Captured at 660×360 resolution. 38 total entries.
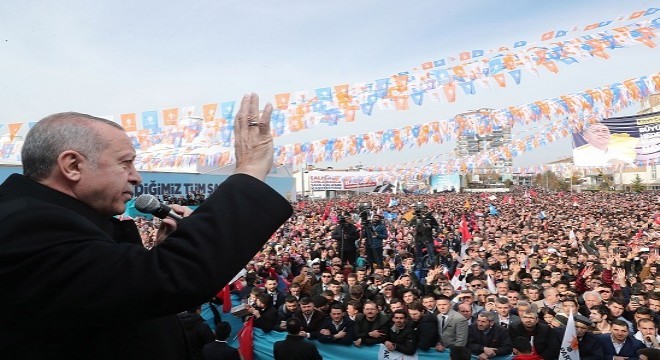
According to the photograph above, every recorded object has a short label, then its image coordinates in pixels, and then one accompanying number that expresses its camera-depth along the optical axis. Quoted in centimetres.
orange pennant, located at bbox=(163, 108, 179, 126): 1728
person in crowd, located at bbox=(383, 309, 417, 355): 564
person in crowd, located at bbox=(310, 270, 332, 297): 820
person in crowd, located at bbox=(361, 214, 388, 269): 1380
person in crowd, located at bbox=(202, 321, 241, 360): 496
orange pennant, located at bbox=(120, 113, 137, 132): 1762
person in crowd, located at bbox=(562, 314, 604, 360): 516
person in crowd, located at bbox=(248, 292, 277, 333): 641
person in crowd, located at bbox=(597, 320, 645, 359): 510
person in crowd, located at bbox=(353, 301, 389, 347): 594
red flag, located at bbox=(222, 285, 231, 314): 719
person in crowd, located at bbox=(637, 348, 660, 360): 428
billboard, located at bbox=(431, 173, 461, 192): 7594
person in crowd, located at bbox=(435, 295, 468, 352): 579
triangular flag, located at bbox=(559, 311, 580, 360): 504
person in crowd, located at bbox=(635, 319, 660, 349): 529
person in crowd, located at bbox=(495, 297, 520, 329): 630
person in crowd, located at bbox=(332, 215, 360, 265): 1362
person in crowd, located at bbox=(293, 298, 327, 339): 634
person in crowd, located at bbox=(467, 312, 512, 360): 545
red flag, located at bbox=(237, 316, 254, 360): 614
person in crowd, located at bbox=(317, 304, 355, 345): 602
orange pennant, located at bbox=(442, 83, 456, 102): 1582
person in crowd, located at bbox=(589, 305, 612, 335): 573
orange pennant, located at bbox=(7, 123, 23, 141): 1755
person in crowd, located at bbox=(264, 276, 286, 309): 774
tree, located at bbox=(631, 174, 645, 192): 5634
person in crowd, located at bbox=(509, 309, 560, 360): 520
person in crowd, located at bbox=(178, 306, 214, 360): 518
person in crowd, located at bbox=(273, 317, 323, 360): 511
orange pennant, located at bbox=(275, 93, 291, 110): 1647
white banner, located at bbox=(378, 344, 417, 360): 555
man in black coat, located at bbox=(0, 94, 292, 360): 95
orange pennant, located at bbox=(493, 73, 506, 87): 1530
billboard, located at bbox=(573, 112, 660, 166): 2303
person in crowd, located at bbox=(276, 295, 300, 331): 670
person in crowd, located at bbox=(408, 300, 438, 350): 577
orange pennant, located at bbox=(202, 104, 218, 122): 1688
